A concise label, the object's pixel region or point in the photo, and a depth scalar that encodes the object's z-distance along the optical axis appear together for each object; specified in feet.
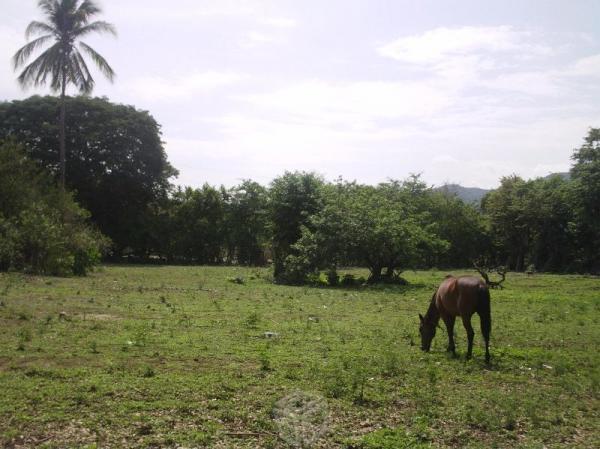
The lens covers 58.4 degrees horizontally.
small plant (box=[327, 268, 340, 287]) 83.30
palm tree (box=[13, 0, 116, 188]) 101.76
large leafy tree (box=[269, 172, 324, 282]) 93.09
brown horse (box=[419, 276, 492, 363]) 30.78
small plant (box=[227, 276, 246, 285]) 81.35
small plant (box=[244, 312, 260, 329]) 40.36
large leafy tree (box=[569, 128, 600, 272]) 90.58
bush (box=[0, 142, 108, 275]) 73.72
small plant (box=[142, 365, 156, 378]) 25.17
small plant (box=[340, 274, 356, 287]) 83.25
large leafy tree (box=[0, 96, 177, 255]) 137.80
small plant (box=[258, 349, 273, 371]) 27.22
